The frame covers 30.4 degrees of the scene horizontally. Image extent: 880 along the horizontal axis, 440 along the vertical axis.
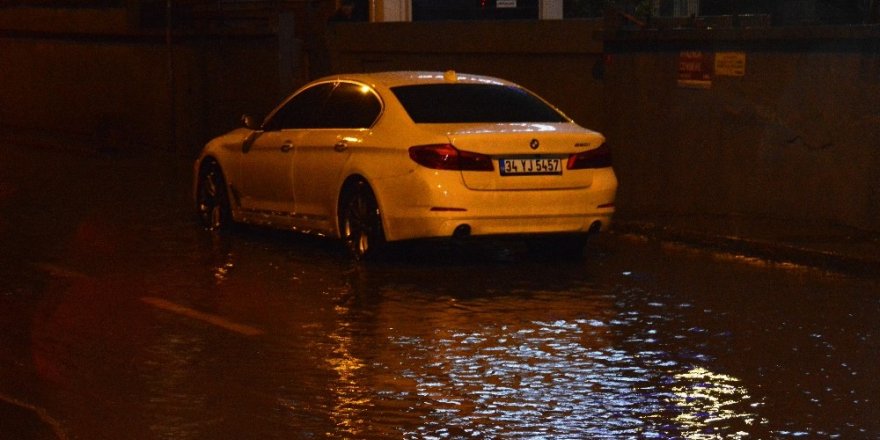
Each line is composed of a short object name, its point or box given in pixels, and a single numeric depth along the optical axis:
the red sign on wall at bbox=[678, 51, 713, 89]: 15.09
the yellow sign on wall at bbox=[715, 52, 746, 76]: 14.66
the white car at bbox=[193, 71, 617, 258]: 11.35
